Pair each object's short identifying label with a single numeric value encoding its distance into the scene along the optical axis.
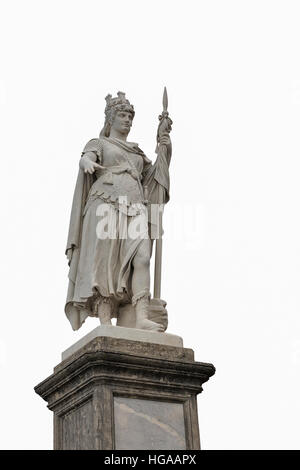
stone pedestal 8.16
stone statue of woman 9.19
